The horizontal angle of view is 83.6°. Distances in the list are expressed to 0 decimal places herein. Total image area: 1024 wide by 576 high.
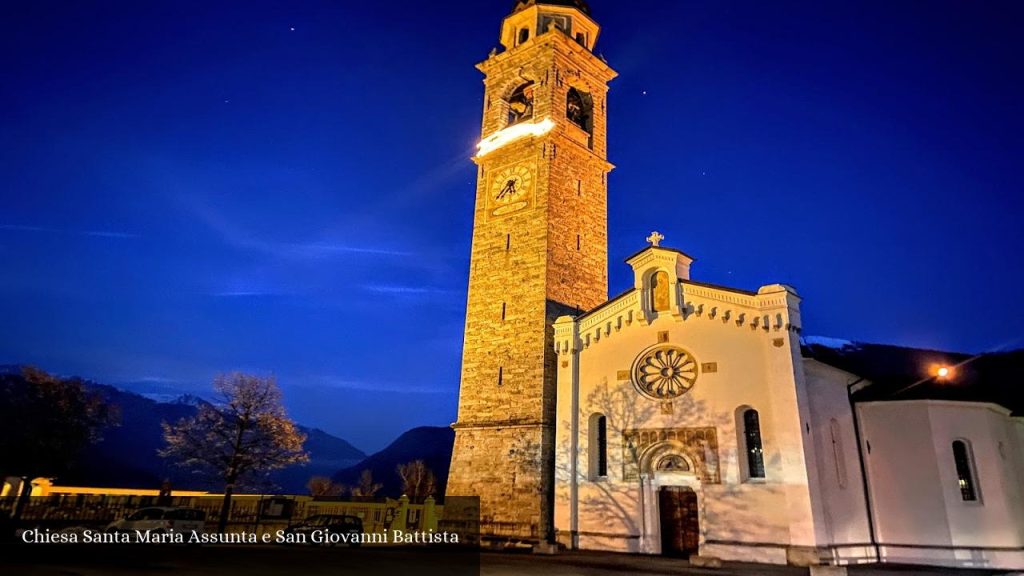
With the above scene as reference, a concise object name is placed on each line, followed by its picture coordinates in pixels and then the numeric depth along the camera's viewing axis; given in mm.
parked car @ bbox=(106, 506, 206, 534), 18656
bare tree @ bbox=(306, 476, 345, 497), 58406
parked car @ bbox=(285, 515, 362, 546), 19688
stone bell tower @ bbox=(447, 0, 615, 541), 22203
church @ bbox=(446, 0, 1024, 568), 17188
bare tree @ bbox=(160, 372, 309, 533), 26031
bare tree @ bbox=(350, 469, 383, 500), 67712
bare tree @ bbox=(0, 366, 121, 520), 25781
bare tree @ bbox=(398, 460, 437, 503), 61188
